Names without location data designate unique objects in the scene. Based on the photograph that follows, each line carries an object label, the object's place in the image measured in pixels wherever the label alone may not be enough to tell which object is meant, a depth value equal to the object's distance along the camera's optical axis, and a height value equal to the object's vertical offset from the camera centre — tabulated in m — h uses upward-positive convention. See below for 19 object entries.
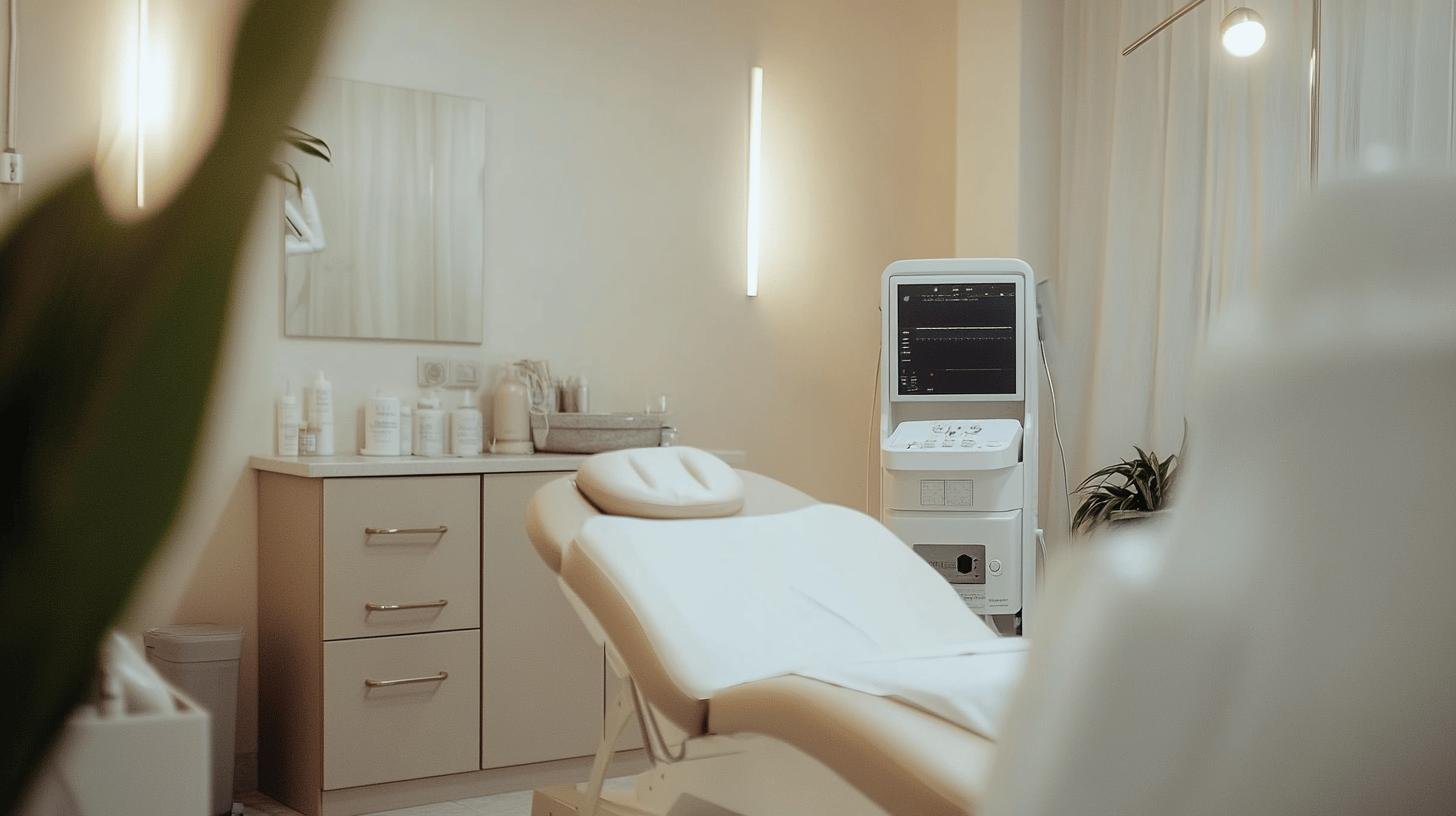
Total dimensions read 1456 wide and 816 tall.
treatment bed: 1.42 -0.37
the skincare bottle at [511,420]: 3.67 -0.08
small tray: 3.67 -0.11
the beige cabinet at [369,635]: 3.12 -0.64
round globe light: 3.12 +0.94
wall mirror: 3.57 +0.51
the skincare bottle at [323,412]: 3.48 -0.06
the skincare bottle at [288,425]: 3.45 -0.10
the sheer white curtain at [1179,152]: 3.69 +0.83
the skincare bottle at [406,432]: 3.61 -0.12
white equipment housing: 3.54 -0.07
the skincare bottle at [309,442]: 3.49 -0.15
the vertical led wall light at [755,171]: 4.46 +0.82
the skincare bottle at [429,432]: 3.60 -0.12
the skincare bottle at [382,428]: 3.53 -0.11
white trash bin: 3.06 -0.70
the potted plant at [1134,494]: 4.03 -0.30
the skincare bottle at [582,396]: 3.84 -0.01
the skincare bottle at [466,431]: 3.62 -0.11
